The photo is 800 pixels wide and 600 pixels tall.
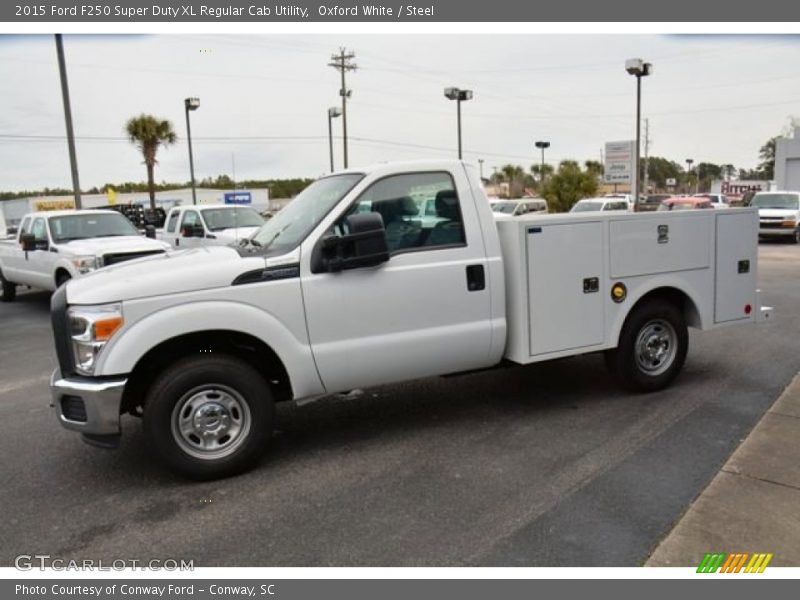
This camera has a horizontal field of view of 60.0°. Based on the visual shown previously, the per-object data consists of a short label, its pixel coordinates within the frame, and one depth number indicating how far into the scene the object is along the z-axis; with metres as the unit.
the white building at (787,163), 50.47
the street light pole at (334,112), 38.05
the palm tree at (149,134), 42.09
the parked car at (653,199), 48.52
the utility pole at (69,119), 16.52
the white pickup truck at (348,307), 4.39
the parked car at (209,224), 14.15
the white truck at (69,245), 11.01
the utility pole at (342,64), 42.72
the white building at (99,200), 58.28
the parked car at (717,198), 40.80
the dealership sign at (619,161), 45.53
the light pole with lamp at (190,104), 27.09
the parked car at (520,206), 29.53
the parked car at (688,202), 29.72
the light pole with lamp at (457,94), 36.59
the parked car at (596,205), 25.12
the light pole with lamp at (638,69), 29.31
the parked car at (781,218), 23.02
